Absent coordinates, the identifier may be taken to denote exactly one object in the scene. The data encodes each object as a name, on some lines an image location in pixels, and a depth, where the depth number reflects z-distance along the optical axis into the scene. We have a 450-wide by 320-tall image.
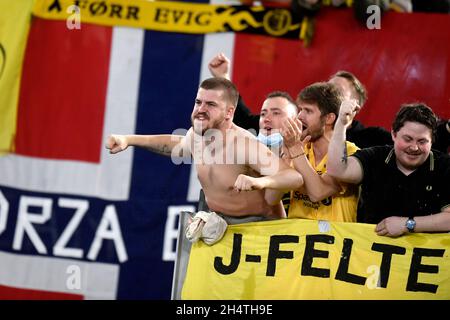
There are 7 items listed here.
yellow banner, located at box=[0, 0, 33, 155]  13.51
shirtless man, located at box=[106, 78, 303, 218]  8.71
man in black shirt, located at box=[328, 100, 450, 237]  8.07
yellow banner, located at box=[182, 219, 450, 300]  8.07
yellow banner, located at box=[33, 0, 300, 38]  12.98
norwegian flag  13.45
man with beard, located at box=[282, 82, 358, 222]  8.40
